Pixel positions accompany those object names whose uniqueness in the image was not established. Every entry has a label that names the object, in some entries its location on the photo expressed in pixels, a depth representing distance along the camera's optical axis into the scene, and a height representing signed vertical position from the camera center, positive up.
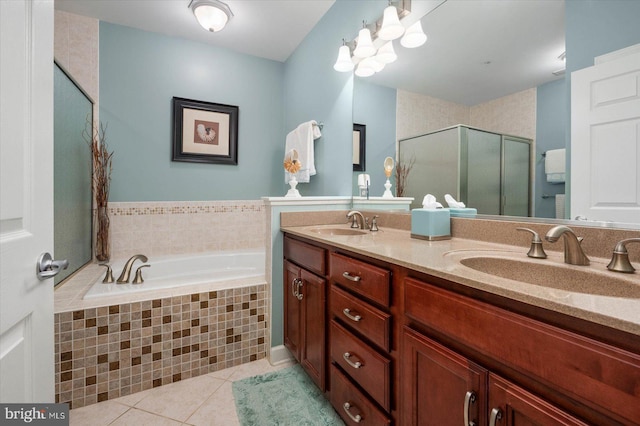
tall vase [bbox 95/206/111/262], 2.38 -0.22
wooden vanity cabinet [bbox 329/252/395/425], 0.95 -0.49
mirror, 1.01 +0.64
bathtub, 1.77 -0.49
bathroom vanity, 0.48 -0.29
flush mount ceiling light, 2.13 +1.52
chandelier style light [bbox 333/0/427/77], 1.61 +1.06
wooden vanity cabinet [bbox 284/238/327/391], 1.36 -0.52
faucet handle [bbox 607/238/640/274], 0.74 -0.13
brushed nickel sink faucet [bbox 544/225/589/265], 0.81 -0.11
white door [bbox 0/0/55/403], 0.58 +0.03
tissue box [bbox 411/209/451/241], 1.29 -0.06
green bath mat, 1.34 -0.99
